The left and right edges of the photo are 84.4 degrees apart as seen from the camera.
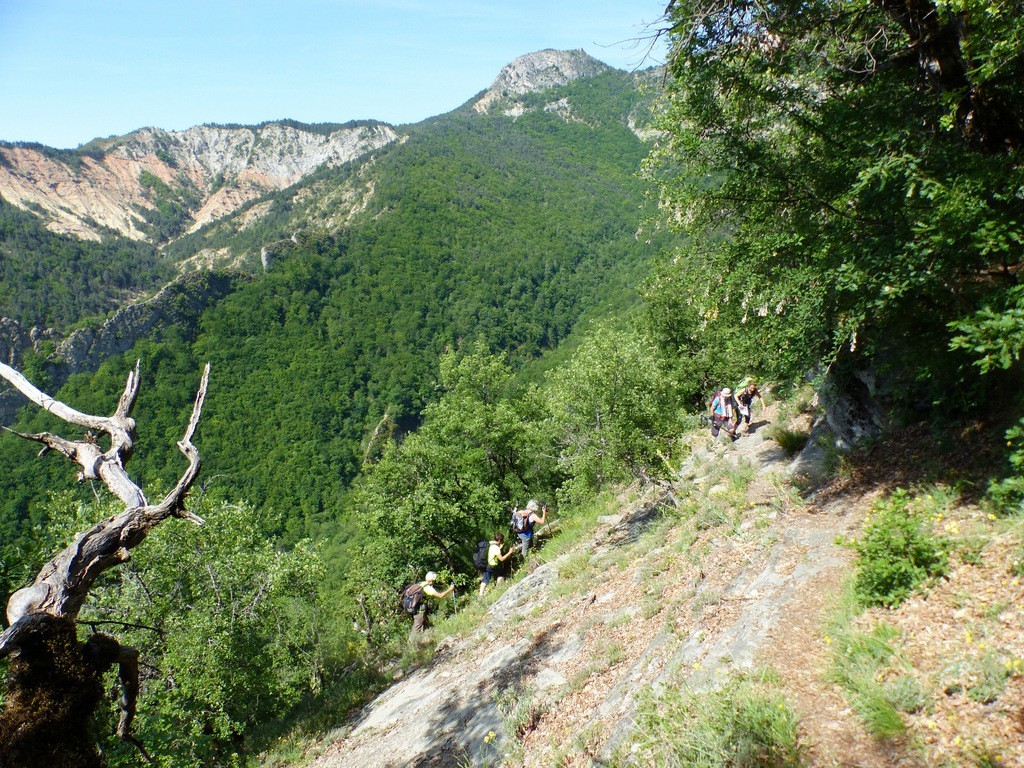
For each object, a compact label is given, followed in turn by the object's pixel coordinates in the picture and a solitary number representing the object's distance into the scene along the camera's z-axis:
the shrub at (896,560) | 4.57
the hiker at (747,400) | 14.19
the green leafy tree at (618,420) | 10.57
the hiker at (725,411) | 14.03
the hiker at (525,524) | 14.51
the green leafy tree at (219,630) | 9.99
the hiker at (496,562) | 13.66
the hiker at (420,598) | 13.07
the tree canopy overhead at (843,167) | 5.10
